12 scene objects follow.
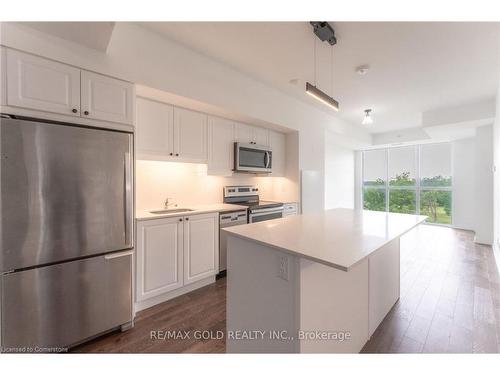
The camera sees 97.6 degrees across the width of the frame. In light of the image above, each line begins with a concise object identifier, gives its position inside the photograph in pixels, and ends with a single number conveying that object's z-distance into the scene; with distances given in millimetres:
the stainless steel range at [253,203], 3174
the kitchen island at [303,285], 1154
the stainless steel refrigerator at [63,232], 1402
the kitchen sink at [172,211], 2583
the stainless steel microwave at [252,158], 3174
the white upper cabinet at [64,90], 1439
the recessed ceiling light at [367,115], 3619
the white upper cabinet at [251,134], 3254
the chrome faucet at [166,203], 2827
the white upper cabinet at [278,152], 3766
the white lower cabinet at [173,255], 2127
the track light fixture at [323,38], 1854
